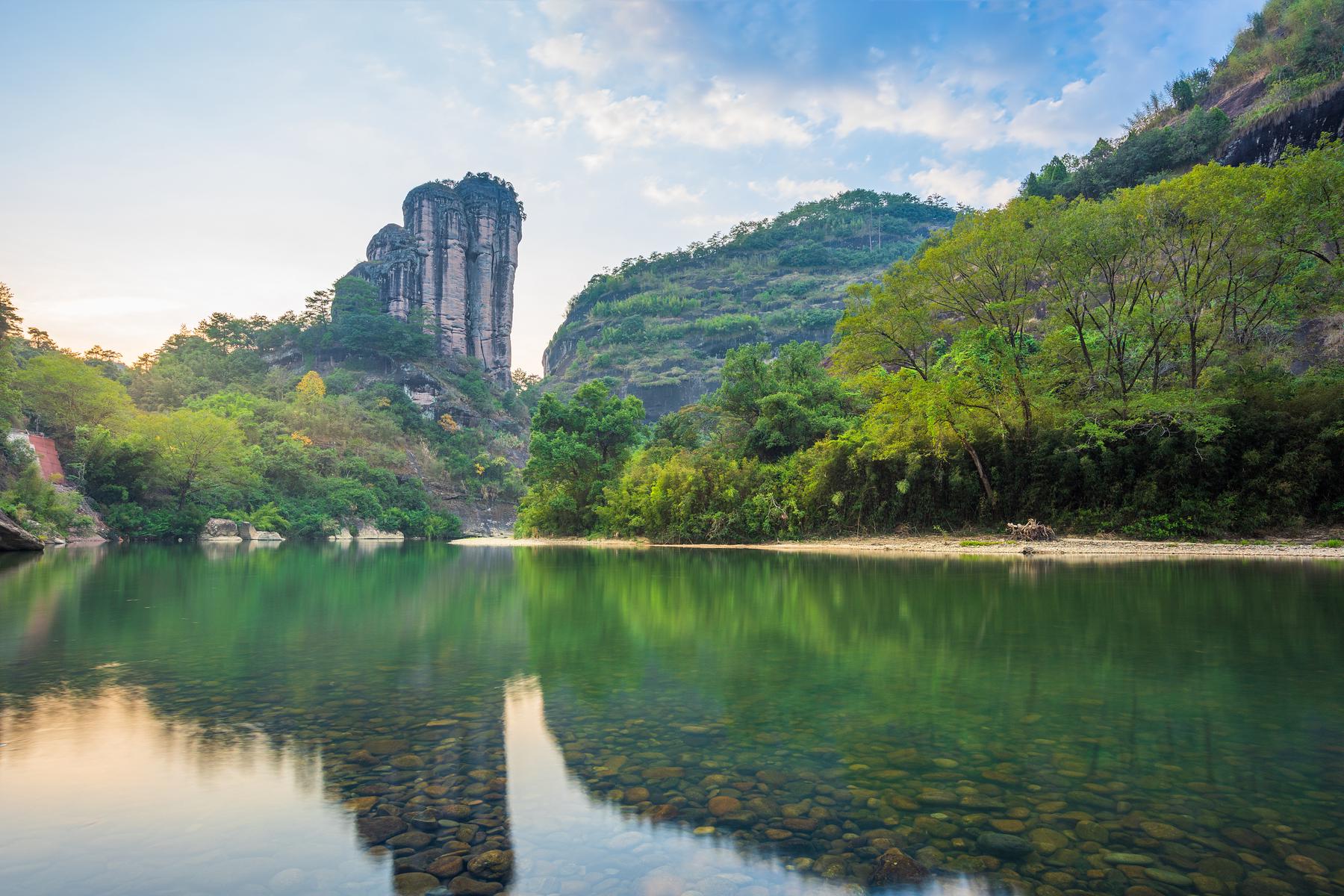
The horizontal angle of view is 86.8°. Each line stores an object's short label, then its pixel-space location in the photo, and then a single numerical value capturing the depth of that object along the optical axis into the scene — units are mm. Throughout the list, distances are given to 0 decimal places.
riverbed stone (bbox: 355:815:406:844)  2695
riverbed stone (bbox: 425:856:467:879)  2398
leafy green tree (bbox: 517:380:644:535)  34312
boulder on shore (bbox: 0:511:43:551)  20641
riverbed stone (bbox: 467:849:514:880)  2385
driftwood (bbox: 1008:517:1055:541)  18578
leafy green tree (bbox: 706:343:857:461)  26734
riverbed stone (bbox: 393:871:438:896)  2293
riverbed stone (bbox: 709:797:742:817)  2848
